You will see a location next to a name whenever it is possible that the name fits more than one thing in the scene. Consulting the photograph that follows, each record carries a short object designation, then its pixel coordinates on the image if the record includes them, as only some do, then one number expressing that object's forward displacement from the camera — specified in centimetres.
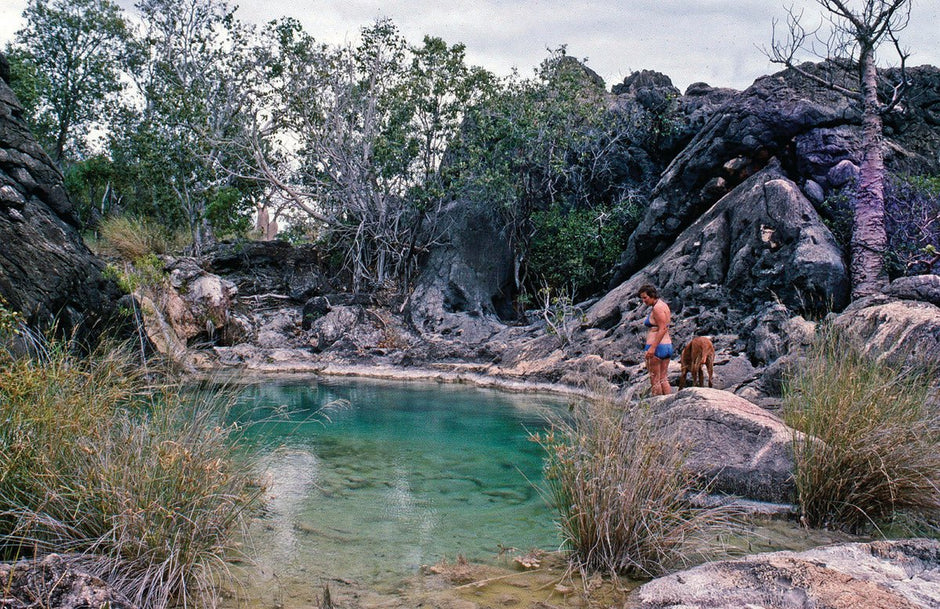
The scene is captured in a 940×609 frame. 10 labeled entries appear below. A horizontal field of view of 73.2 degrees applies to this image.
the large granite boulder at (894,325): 750
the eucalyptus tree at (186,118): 2088
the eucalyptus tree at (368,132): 1975
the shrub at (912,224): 1116
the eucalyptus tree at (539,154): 1959
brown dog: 924
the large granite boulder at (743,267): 1153
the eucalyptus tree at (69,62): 2247
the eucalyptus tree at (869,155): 1115
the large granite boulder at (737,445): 519
